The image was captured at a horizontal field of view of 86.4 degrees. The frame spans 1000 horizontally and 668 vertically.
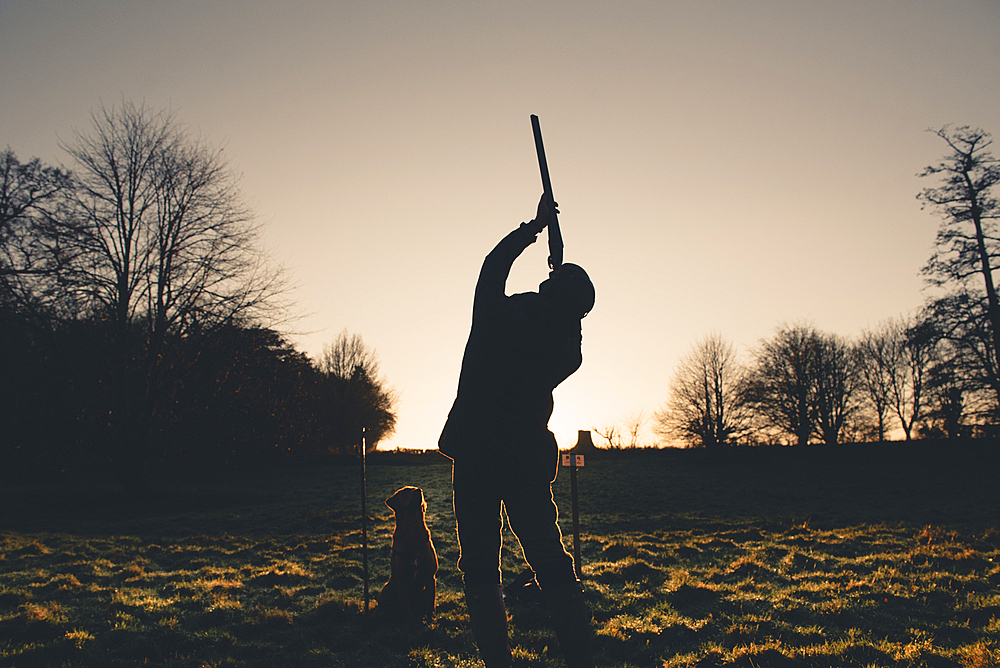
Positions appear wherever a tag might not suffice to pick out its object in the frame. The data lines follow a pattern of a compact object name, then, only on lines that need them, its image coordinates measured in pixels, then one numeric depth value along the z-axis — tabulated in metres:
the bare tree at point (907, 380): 36.89
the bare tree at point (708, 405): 39.31
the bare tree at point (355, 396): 41.06
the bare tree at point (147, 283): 15.88
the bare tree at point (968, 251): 20.66
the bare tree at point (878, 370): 40.47
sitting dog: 4.65
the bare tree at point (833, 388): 38.81
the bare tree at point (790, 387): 38.59
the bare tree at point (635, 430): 54.22
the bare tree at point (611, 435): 51.82
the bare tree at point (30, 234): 14.36
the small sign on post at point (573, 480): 6.13
